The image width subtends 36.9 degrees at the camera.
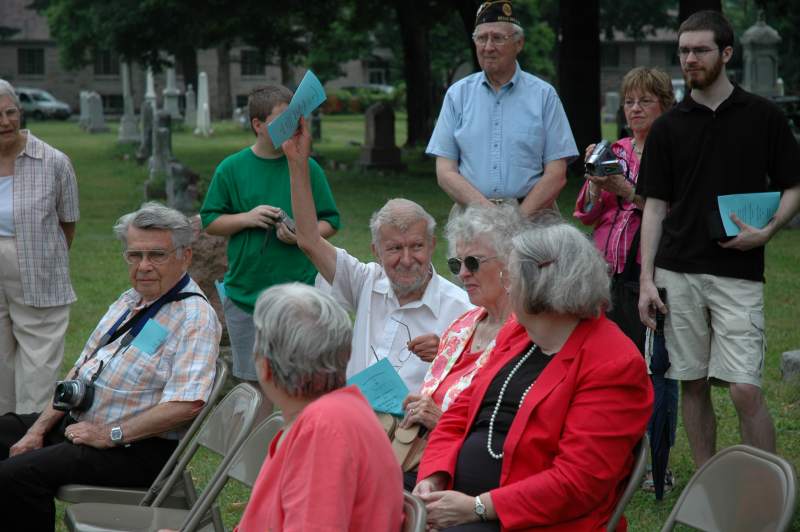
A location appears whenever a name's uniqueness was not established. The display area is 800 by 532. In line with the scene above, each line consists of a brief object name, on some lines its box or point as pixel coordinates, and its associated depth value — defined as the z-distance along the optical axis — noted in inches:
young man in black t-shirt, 189.0
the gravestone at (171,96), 1519.4
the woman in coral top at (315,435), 113.4
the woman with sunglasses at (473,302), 165.3
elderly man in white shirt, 184.2
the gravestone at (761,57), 893.2
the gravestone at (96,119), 1644.9
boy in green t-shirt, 228.1
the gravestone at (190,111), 1792.6
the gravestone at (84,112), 1781.5
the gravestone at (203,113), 1593.3
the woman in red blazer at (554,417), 138.3
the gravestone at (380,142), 890.1
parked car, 2201.0
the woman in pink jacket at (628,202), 220.1
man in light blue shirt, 227.8
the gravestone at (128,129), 1343.5
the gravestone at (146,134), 1021.8
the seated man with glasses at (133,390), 175.6
